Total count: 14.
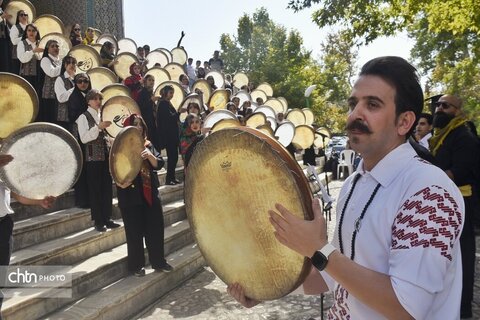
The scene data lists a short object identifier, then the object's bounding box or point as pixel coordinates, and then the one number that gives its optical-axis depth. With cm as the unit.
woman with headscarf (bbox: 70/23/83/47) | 948
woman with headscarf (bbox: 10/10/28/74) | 732
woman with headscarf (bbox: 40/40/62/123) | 655
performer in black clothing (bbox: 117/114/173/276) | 509
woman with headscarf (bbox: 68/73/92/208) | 587
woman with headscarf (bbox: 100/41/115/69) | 991
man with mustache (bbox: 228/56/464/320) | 112
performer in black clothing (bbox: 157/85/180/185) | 835
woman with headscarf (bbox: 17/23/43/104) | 692
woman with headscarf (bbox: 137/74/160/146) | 868
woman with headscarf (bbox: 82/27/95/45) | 1123
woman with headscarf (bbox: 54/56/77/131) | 616
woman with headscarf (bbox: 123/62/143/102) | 871
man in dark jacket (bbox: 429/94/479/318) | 409
